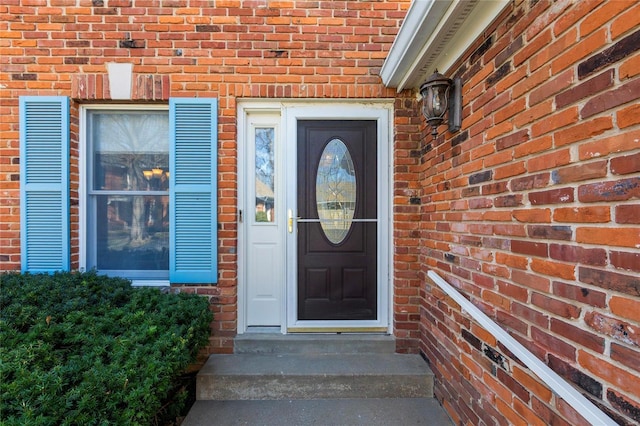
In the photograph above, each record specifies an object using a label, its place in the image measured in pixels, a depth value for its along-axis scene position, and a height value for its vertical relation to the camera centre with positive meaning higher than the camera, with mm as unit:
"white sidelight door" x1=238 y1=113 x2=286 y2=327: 2750 -74
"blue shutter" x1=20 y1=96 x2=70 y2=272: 2518 +274
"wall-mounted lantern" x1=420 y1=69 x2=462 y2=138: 1933 +778
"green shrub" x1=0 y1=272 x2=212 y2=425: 1292 -747
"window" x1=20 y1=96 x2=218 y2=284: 2525 +258
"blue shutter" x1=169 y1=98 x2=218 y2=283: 2547 +195
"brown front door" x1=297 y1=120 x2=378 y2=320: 2713 -102
